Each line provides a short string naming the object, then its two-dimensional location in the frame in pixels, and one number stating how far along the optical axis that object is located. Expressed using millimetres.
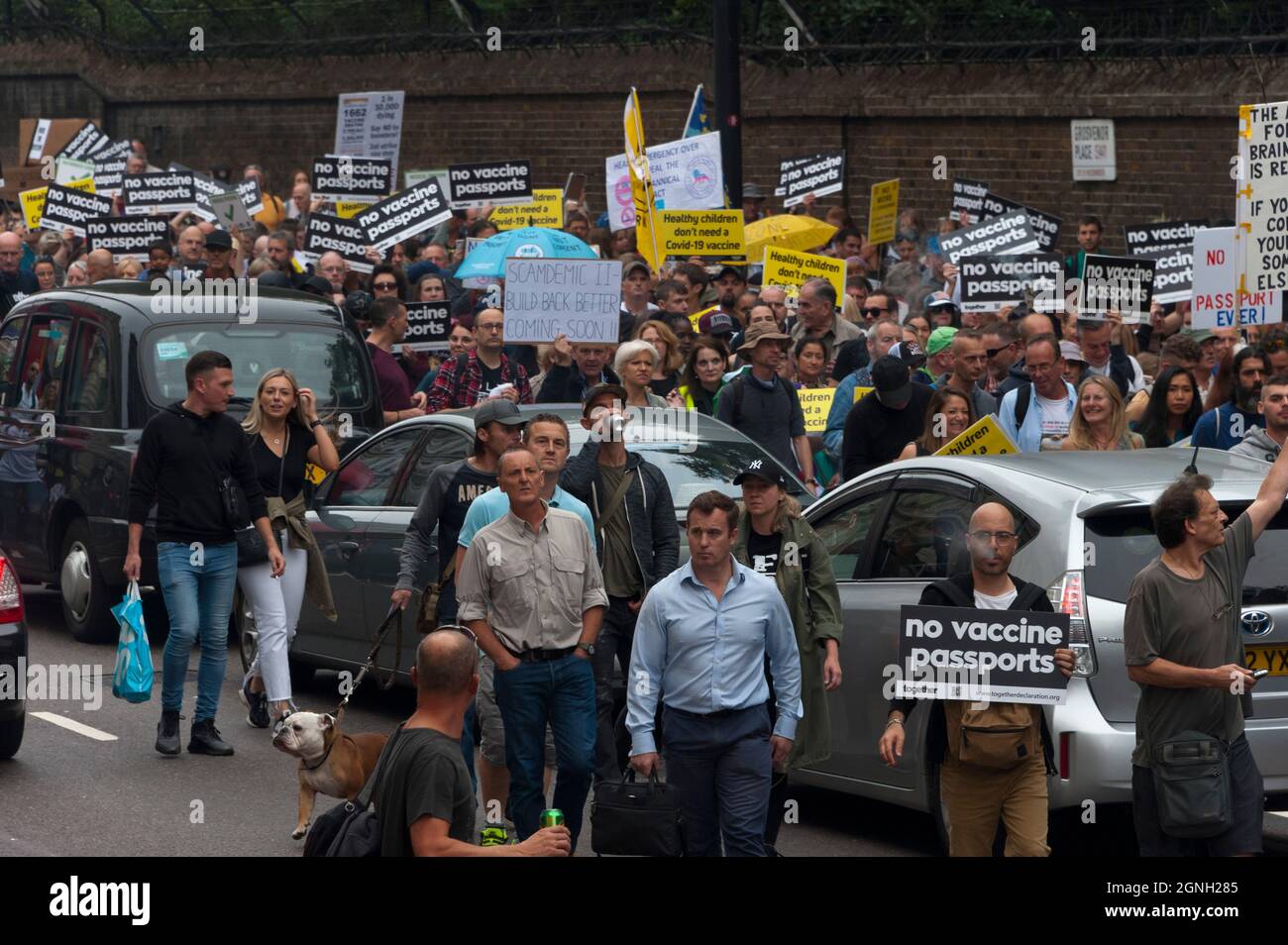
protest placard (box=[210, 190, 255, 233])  22250
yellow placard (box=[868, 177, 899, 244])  21484
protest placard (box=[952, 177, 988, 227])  21312
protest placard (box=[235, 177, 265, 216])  26594
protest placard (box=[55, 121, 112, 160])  30672
